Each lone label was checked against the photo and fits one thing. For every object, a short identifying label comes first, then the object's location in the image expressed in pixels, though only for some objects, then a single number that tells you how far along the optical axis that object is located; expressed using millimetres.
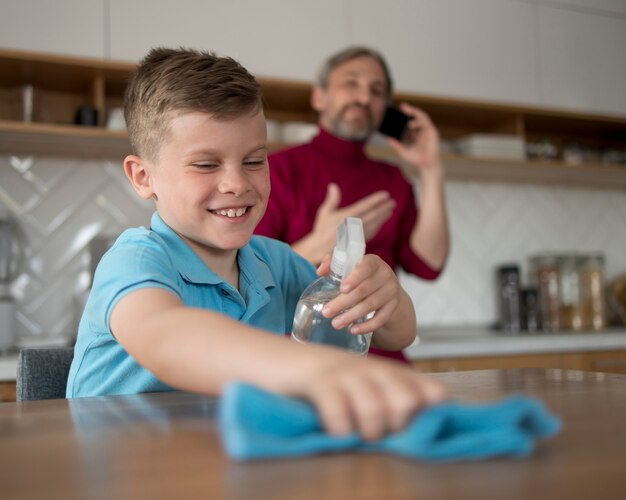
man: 2104
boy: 609
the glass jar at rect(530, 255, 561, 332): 3094
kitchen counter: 2402
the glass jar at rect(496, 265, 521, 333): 3059
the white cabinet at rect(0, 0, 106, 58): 2285
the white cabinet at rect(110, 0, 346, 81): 2443
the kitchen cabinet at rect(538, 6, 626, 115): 3205
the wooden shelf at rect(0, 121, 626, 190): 2316
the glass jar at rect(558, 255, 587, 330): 3139
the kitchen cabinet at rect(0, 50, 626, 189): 2344
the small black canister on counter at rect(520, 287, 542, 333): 3033
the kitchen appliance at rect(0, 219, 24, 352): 2189
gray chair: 965
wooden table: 337
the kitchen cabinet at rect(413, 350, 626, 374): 2413
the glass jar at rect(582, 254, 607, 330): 3176
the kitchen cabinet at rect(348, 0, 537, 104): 2859
